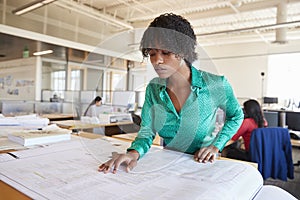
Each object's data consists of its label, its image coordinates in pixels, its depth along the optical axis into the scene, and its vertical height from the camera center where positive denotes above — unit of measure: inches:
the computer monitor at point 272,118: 110.1 -6.4
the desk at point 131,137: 33.5 -6.0
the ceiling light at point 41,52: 188.1 +35.5
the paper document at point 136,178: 18.1 -7.0
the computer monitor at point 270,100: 257.4 +4.7
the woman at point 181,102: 26.0 +0.0
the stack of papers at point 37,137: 33.2 -5.8
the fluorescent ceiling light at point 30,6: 136.8 +54.7
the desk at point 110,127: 40.0 -5.4
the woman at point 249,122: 94.1 -7.3
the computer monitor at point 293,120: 123.6 -8.0
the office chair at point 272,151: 84.4 -16.8
